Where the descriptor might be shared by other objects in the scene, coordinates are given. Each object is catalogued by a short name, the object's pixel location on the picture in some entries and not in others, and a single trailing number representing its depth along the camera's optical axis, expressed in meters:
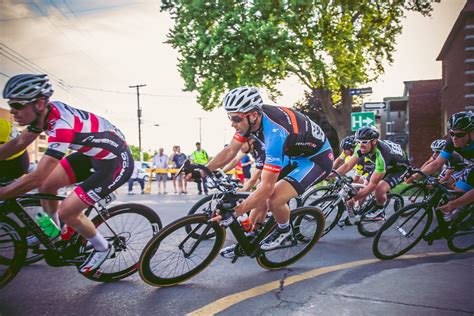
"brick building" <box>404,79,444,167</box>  24.30
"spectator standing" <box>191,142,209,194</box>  13.95
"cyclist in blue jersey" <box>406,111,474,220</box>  4.61
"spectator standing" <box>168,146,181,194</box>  15.15
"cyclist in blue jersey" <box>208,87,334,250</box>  3.46
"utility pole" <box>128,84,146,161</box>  45.49
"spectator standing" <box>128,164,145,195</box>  13.96
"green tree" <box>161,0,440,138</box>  14.24
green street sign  10.42
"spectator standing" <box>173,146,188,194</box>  14.68
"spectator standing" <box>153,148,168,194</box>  14.76
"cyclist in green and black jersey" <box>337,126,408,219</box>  5.66
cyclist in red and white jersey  3.04
